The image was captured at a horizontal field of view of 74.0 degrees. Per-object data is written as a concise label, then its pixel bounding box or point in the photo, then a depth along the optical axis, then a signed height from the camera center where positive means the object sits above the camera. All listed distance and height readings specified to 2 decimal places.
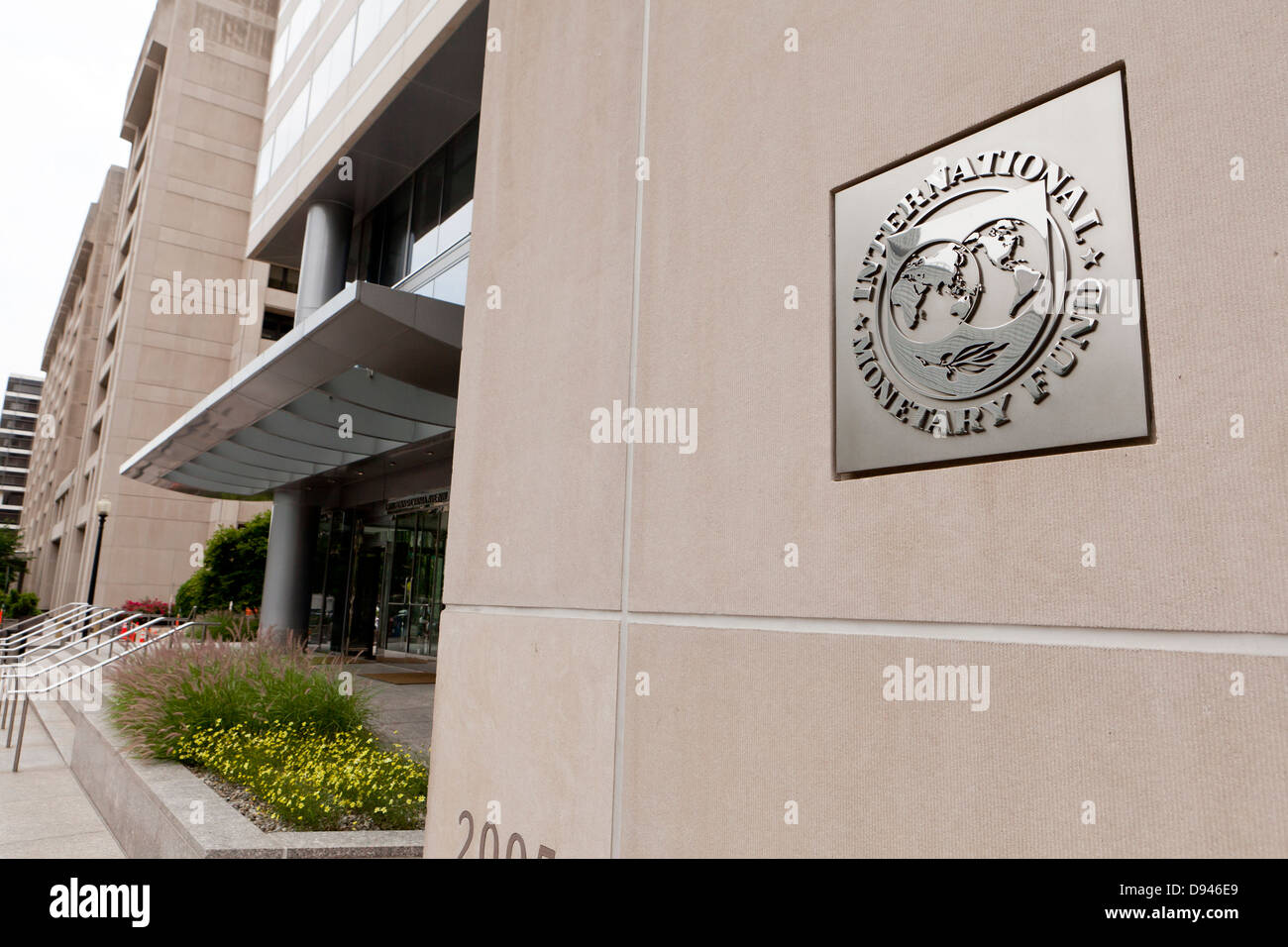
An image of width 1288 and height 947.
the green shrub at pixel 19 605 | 37.81 -0.54
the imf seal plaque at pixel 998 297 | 2.07 +0.87
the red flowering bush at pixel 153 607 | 24.06 -0.29
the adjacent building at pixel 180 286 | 35.16 +13.68
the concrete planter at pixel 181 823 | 4.73 -1.34
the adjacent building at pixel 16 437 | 108.81 +19.90
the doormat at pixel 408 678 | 13.97 -1.21
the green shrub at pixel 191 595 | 24.29 +0.08
